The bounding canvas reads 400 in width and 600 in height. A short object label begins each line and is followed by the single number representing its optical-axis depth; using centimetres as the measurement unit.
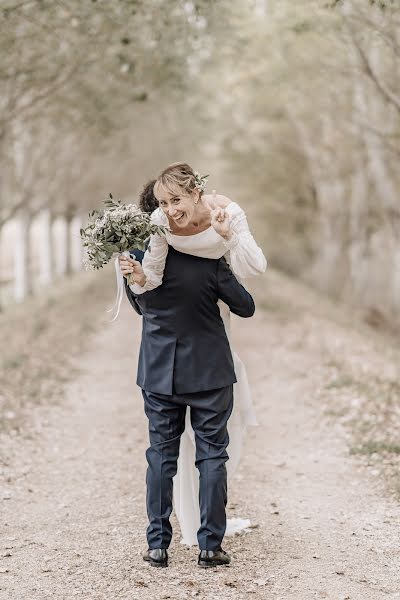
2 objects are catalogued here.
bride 477
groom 504
